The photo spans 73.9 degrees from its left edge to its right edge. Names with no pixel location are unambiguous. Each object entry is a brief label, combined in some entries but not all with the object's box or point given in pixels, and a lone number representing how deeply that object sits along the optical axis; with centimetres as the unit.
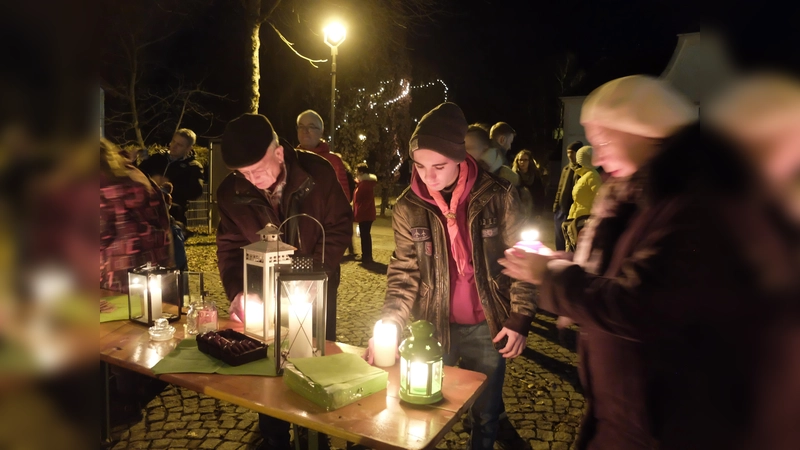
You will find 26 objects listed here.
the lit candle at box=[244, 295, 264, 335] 252
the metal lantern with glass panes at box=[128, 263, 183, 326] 276
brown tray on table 227
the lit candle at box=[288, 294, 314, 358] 217
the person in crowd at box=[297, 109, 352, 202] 594
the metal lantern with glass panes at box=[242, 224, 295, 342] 232
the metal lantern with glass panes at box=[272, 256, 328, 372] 211
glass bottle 271
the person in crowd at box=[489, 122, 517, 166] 596
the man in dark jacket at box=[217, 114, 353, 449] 275
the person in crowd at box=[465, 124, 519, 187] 524
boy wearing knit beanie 252
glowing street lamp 1040
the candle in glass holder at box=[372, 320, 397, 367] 227
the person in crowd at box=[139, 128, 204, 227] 642
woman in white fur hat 121
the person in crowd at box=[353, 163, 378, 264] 912
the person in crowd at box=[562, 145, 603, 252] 582
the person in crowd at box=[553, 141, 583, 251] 710
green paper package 188
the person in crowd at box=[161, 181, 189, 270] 543
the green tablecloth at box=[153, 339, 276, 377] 220
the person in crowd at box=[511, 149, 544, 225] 843
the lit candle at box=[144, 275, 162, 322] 278
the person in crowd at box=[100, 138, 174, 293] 279
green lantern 191
